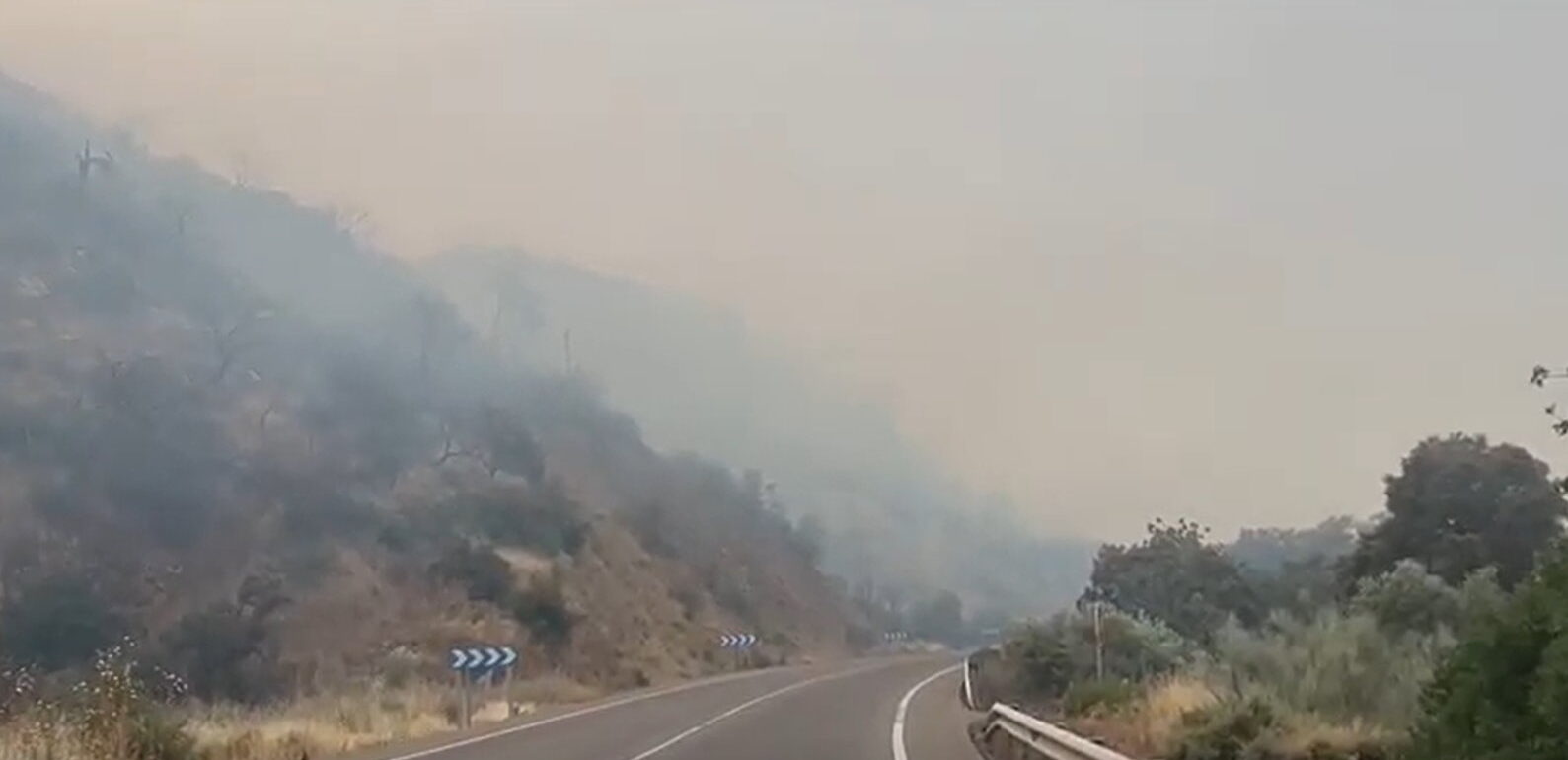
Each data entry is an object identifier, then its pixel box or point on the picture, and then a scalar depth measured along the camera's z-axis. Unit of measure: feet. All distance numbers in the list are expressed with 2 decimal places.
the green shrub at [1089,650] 112.57
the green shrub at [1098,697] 82.81
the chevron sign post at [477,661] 105.40
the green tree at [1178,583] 160.66
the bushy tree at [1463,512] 127.13
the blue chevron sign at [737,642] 243.19
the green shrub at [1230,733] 54.08
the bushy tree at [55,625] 187.52
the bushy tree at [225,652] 184.24
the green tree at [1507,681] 32.71
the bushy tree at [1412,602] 92.12
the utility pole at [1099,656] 108.28
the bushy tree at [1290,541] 356.38
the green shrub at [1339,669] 65.31
